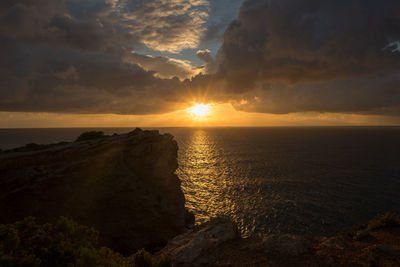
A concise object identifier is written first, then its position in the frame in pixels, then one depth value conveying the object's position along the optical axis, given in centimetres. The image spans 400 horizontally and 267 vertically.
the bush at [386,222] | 1843
